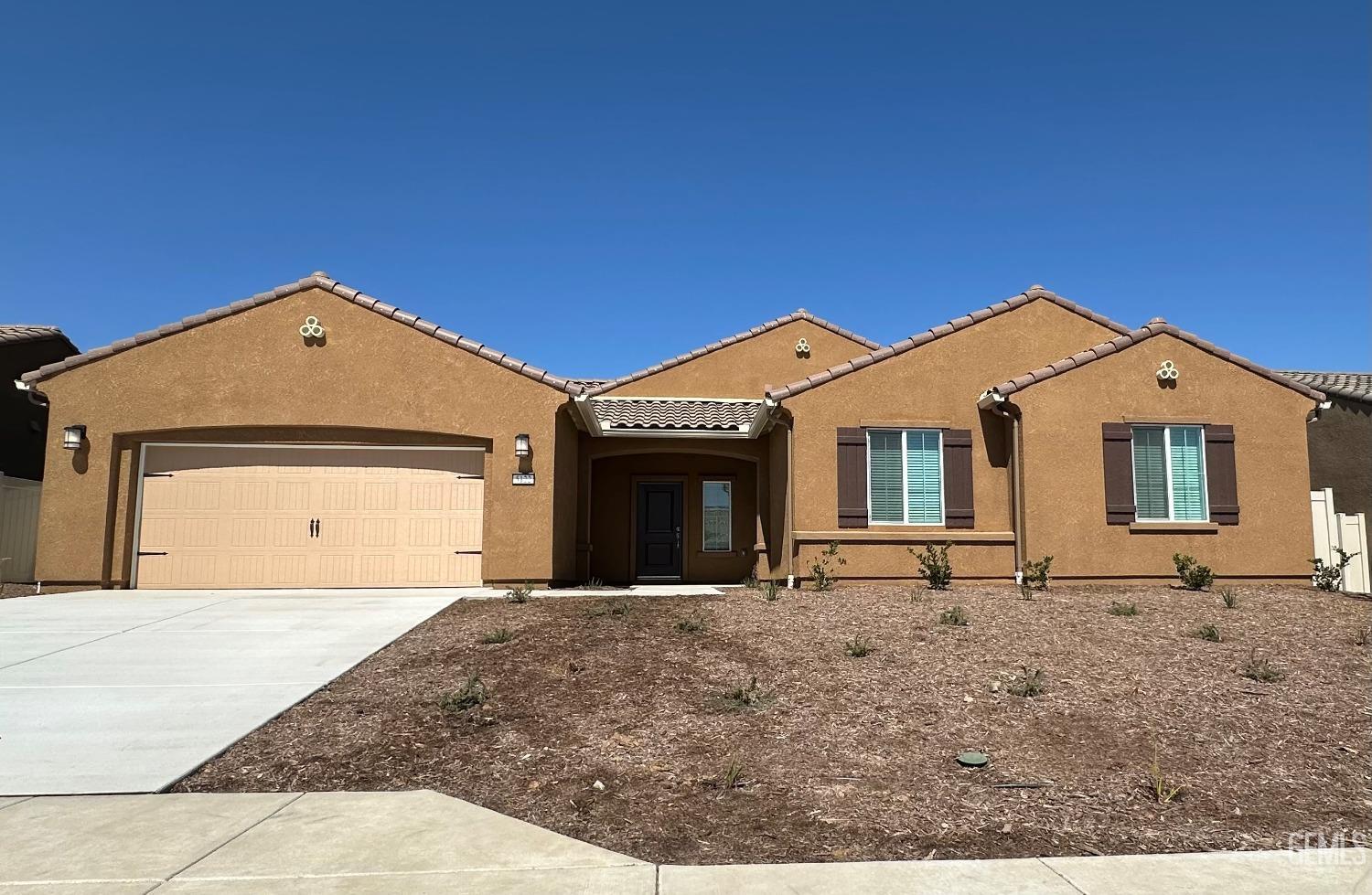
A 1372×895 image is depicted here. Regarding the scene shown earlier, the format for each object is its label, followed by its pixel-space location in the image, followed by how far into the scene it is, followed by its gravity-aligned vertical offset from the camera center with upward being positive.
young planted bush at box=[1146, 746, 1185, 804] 5.03 -1.50
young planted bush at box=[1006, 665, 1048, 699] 6.75 -1.19
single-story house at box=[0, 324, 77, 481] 17.60 +2.58
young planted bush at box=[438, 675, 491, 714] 6.45 -1.27
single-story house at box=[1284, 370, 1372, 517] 19.61 +2.09
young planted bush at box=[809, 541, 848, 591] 12.95 -0.46
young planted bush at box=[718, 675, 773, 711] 6.53 -1.27
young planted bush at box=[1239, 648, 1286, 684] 7.13 -1.13
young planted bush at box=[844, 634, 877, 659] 7.78 -1.04
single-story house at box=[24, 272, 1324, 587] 13.05 +1.17
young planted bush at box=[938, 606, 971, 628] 8.95 -0.86
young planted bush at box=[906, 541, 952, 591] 12.39 -0.45
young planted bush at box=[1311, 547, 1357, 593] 12.88 -0.55
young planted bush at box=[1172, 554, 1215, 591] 12.23 -0.54
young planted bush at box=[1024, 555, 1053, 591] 12.52 -0.54
